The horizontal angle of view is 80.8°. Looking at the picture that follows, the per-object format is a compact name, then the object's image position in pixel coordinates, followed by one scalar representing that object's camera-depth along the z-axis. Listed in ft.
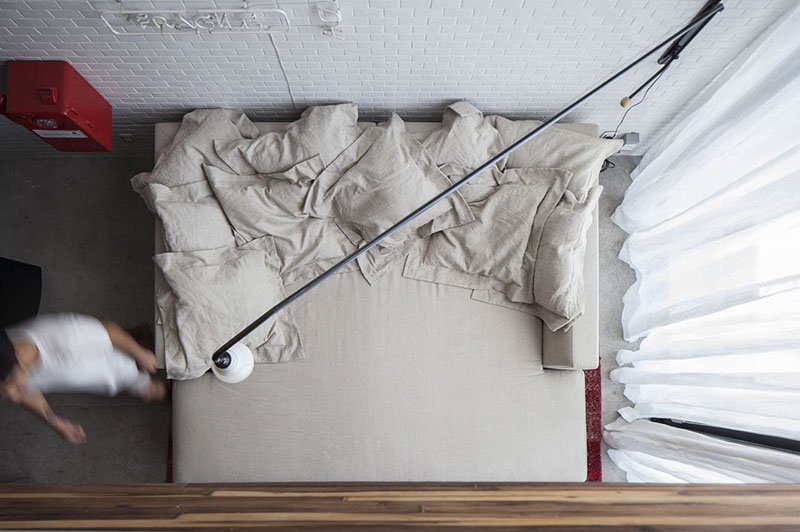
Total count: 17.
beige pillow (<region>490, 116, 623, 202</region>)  6.69
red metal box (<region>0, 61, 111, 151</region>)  6.05
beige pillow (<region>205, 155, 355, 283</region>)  6.59
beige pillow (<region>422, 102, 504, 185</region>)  6.63
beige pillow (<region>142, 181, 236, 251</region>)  6.42
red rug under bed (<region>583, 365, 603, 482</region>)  8.30
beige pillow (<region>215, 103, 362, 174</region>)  6.55
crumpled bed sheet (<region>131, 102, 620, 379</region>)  6.46
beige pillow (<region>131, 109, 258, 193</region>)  6.58
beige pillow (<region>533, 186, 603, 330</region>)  6.42
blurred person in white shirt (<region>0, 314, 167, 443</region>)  4.71
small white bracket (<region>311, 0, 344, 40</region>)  5.27
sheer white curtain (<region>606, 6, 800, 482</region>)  4.77
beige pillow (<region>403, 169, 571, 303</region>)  6.68
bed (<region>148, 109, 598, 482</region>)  6.65
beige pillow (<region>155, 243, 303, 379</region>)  6.37
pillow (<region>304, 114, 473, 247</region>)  6.50
